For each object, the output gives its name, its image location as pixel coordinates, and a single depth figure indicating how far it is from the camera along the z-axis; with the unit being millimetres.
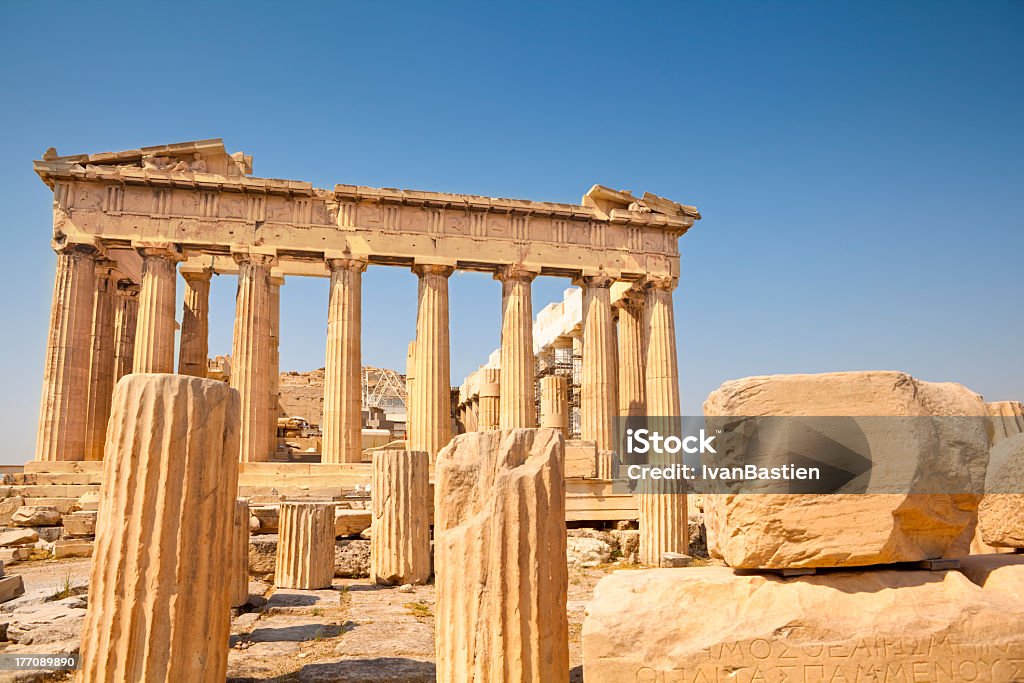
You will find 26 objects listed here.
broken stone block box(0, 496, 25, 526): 15269
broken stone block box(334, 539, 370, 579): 12008
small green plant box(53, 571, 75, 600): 8242
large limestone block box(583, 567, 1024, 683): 3863
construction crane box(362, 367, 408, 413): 40894
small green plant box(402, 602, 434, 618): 8664
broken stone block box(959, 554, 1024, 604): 4121
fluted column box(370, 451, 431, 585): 10984
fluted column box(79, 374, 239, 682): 4641
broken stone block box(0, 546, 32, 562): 12012
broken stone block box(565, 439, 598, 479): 19344
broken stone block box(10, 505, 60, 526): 14211
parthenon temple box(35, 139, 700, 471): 19766
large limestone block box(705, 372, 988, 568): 3975
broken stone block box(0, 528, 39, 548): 12812
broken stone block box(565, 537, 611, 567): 13227
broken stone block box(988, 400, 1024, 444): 9328
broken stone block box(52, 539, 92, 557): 12734
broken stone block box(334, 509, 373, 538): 13180
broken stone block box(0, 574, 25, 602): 7879
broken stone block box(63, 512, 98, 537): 13461
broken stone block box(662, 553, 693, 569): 11938
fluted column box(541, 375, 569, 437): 21969
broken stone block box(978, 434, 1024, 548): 5008
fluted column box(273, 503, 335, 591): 10281
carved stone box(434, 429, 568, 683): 4652
